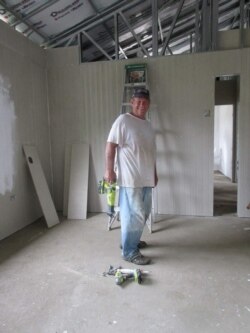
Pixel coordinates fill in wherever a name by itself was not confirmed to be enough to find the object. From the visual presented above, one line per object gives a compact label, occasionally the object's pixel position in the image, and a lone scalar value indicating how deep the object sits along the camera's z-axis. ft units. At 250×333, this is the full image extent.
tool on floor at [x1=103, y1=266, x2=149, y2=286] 7.12
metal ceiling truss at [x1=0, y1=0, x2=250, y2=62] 11.72
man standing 8.00
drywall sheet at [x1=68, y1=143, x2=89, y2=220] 12.76
